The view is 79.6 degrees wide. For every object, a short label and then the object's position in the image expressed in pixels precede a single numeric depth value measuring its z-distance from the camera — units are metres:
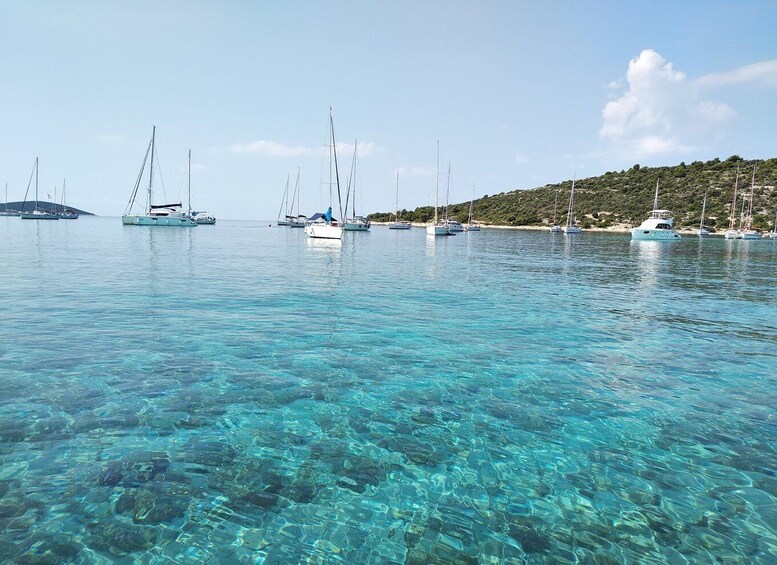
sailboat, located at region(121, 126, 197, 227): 95.12
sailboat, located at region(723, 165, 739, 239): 90.05
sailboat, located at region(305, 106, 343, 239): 64.25
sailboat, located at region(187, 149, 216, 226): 125.66
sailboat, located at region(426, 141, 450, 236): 86.25
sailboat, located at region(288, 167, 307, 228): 119.94
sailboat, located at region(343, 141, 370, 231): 96.27
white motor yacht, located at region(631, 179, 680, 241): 83.31
